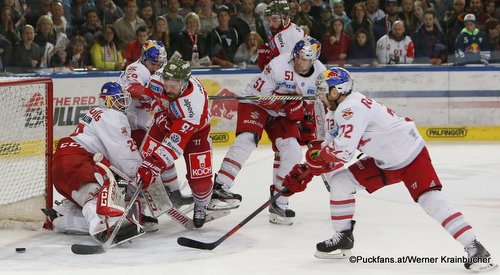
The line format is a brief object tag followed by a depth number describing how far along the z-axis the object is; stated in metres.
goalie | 12.07
